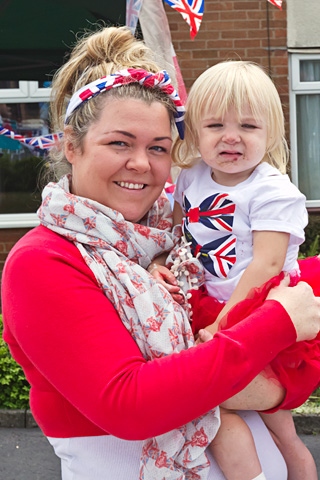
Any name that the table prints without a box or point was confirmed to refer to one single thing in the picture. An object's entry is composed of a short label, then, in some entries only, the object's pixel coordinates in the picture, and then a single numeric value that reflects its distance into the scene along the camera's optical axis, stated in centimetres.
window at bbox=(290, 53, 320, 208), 927
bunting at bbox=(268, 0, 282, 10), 516
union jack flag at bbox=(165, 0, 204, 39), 493
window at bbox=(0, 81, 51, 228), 909
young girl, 219
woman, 187
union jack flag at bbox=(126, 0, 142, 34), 546
